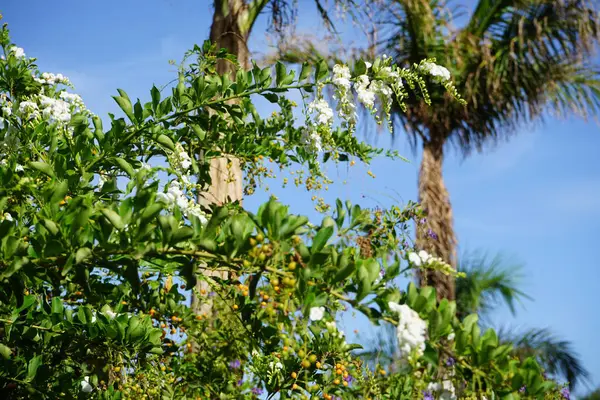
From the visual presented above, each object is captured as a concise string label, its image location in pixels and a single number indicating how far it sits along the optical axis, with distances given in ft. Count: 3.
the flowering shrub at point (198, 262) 4.84
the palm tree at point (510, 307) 29.48
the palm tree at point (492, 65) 27.99
